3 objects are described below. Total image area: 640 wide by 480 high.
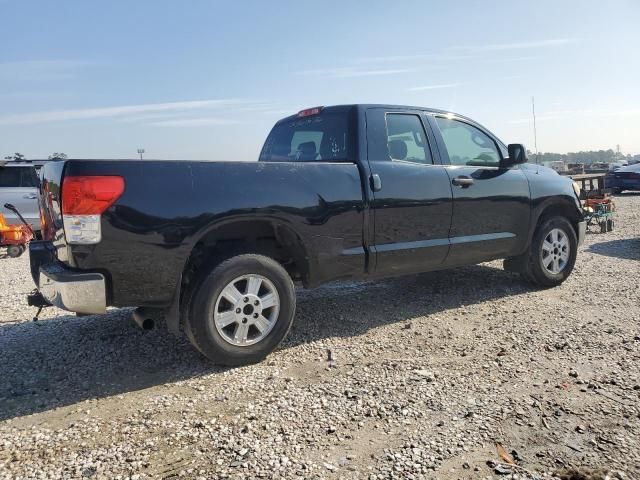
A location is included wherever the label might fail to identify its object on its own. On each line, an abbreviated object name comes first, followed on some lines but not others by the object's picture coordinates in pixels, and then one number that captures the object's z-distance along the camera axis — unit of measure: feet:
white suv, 33.76
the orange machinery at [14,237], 31.17
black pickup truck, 10.56
